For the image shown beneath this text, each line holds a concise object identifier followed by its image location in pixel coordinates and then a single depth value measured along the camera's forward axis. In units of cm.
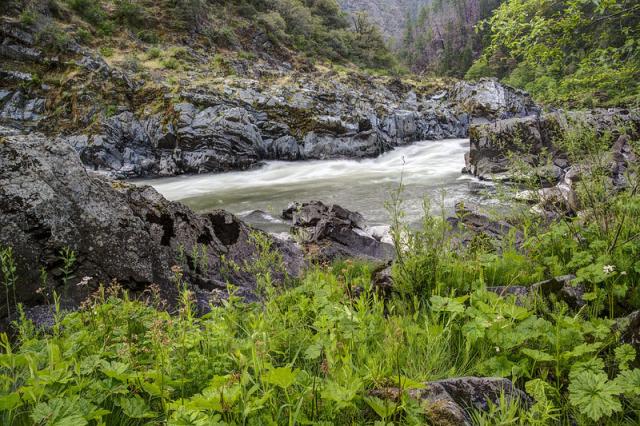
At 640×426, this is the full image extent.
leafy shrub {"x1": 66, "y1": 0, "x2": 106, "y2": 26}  2553
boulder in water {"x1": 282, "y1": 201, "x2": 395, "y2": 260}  678
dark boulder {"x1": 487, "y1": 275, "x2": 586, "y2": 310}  261
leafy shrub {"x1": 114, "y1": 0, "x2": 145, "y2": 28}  2736
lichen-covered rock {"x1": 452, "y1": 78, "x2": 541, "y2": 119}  2962
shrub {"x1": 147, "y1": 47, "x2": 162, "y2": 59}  2406
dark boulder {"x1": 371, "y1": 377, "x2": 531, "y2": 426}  160
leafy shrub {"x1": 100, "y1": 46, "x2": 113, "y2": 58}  2283
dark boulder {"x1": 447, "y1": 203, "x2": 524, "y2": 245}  689
